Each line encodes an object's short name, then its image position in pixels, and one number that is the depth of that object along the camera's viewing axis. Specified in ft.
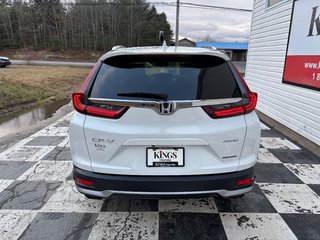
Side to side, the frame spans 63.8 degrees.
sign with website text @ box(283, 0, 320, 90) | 15.28
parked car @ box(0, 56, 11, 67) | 78.12
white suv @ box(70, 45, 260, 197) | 6.61
